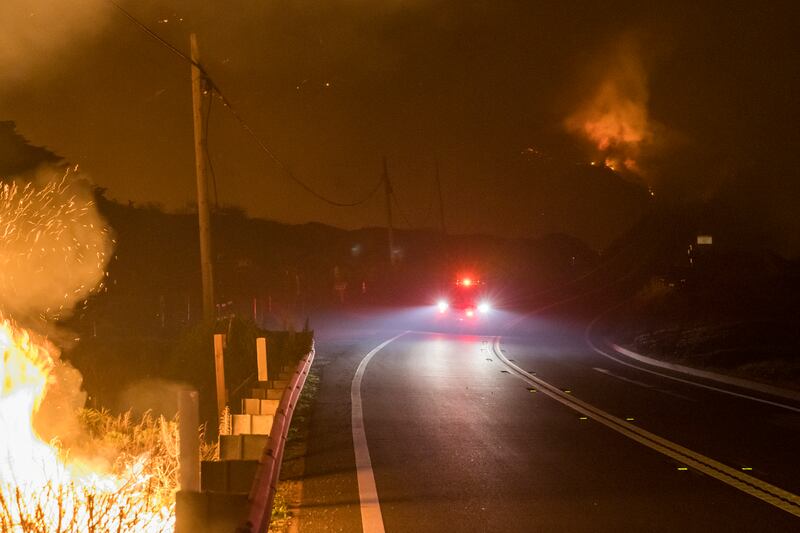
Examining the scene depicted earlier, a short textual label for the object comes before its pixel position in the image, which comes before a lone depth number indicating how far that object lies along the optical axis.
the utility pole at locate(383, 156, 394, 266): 52.66
